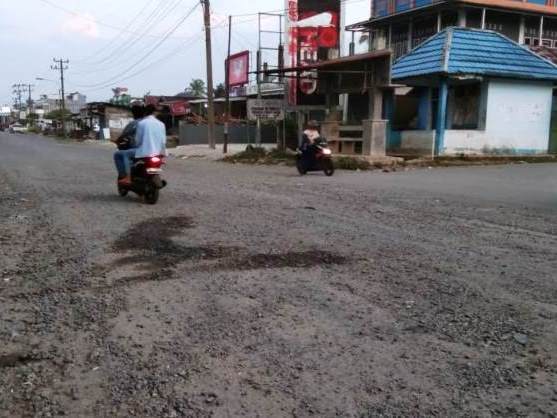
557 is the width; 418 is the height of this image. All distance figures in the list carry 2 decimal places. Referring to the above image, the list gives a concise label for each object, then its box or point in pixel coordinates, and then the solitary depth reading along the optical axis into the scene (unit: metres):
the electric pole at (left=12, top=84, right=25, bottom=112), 138.88
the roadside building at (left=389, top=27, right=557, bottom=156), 22.83
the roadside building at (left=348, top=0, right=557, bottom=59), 34.88
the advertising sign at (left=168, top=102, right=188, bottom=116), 52.78
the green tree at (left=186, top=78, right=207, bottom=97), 96.38
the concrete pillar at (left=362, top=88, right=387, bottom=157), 21.55
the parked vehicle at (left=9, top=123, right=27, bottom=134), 99.21
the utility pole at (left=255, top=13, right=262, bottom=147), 28.10
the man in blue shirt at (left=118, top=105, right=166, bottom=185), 10.36
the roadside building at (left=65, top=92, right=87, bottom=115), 130.12
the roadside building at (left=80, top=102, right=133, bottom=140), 55.87
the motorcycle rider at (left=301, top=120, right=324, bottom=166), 16.81
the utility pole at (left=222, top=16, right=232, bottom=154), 29.75
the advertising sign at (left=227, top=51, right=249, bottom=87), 32.34
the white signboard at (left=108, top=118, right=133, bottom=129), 55.70
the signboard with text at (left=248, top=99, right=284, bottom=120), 25.98
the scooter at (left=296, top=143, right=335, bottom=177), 16.81
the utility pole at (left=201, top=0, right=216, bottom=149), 30.61
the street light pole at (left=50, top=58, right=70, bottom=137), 74.18
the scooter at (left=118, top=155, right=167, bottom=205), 10.12
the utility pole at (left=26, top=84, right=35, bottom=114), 143.94
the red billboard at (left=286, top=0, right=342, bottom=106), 27.27
